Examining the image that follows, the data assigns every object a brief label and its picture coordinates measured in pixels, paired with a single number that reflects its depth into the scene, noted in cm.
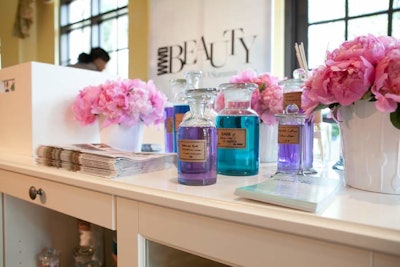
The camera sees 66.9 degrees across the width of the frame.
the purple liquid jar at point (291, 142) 60
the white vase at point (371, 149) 46
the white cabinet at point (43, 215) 60
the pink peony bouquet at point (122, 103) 83
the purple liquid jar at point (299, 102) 63
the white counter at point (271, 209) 32
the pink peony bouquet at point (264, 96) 70
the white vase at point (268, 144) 77
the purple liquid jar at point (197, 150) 52
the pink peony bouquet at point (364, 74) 43
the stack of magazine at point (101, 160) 61
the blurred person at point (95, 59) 241
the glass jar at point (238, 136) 60
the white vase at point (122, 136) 88
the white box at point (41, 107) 97
